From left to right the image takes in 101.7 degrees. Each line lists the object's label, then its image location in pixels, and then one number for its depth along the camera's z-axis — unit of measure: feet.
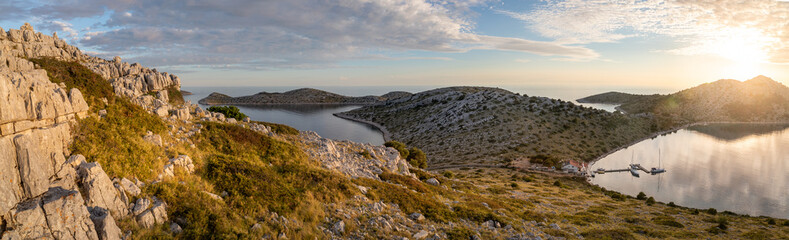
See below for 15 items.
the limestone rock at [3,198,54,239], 28.47
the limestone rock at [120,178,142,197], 40.45
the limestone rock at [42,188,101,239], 30.68
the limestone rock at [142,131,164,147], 59.44
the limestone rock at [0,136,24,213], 29.01
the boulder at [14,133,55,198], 31.53
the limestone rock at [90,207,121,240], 33.12
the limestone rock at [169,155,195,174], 54.24
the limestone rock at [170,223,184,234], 38.88
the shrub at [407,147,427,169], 187.01
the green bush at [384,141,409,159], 174.98
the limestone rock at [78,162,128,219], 35.76
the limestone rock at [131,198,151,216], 38.22
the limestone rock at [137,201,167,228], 37.24
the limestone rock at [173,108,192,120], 83.59
